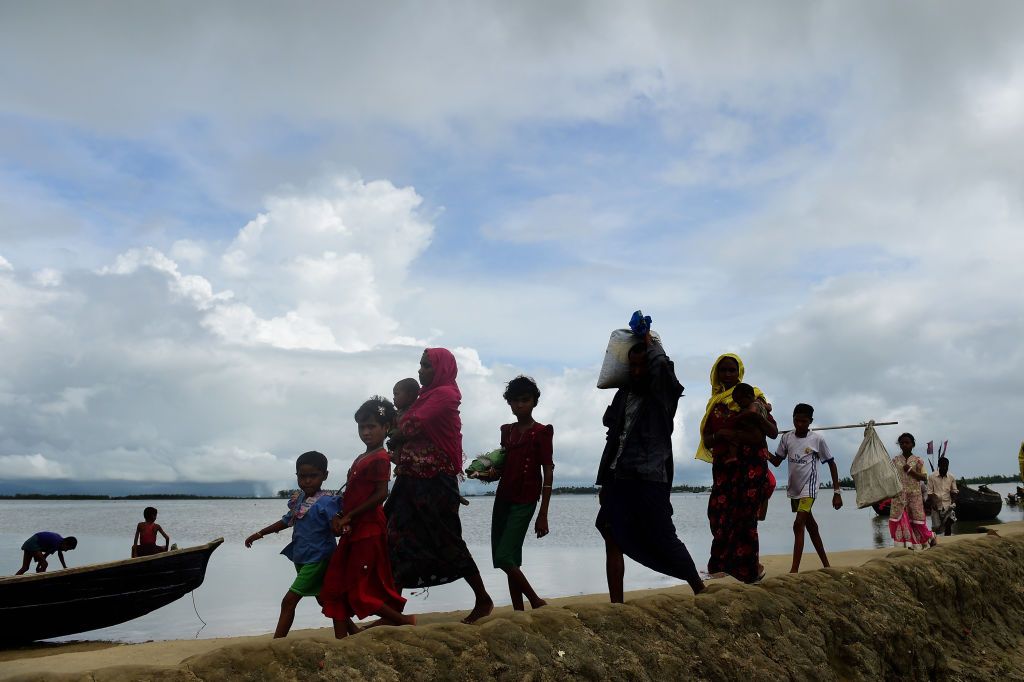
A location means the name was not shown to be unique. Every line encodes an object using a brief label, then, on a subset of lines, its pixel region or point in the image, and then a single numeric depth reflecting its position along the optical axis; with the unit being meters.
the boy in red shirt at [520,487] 5.26
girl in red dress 4.71
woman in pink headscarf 5.07
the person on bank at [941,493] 12.92
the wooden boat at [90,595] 8.42
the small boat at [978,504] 23.86
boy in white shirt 7.66
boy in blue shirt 4.84
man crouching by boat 10.36
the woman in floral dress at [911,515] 9.53
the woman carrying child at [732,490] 5.88
